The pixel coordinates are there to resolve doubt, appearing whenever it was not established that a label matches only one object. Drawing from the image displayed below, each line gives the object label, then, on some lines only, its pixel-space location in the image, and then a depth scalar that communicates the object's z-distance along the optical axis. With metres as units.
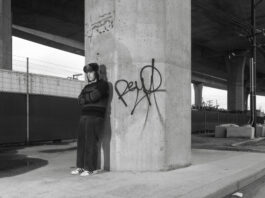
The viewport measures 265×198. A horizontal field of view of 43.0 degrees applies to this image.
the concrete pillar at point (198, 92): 70.00
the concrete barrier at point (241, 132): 15.82
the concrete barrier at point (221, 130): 17.12
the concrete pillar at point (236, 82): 45.44
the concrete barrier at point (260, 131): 17.91
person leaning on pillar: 5.91
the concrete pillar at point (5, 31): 18.18
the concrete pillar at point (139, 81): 6.14
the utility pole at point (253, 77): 16.59
